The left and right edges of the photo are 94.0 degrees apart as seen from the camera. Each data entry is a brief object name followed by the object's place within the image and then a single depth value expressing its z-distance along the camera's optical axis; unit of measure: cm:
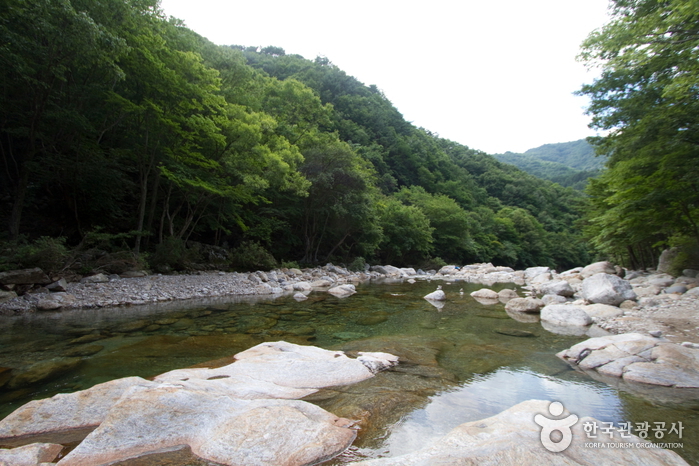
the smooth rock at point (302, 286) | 1536
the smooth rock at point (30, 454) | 235
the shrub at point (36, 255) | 917
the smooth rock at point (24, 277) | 887
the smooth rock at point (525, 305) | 1101
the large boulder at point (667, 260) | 1572
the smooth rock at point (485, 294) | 1456
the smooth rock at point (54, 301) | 877
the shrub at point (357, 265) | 2650
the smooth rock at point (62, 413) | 296
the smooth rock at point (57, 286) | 968
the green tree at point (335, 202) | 2355
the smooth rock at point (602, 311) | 945
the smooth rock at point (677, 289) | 1185
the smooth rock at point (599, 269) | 2091
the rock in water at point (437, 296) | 1375
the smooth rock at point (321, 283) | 1695
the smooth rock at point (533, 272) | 2808
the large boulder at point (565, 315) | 898
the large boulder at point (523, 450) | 230
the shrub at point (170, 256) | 1446
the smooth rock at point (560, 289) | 1424
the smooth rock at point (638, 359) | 479
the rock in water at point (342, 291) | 1443
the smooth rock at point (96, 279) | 1111
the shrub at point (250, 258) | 1796
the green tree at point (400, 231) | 3189
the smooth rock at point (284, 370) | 407
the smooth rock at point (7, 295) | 850
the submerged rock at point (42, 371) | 448
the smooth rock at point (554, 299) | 1267
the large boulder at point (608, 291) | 1113
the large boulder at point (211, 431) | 254
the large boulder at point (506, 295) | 1446
